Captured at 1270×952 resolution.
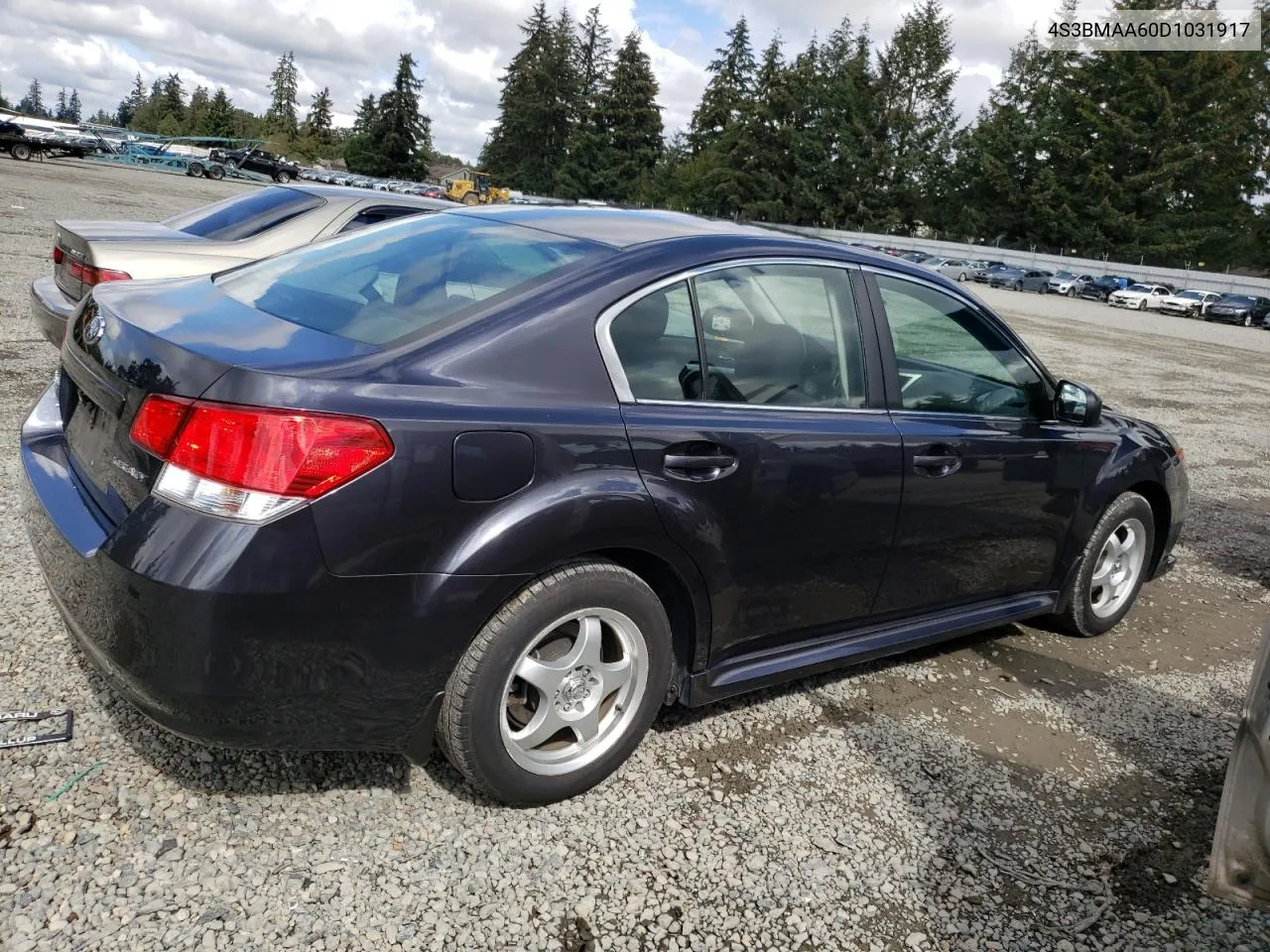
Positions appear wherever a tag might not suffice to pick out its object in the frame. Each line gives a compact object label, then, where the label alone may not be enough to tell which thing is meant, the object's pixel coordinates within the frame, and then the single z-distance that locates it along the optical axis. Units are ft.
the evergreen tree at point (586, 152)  291.99
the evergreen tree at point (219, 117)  360.38
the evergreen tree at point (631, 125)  291.79
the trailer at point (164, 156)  162.09
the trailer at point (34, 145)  121.90
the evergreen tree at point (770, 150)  255.70
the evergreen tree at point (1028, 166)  224.33
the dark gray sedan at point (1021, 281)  163.02
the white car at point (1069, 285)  162.40
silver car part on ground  7.20
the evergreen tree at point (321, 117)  416.26
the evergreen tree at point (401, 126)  303.68
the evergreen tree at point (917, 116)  249.96
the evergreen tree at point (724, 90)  288.71
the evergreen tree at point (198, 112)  376.27
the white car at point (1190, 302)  143.84
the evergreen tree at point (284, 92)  447.83
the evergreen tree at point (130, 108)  545.85
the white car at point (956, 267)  156.87
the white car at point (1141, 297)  146.72
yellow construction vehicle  187.06
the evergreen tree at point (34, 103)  524.57
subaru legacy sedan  7.50
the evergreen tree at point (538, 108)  314.35
